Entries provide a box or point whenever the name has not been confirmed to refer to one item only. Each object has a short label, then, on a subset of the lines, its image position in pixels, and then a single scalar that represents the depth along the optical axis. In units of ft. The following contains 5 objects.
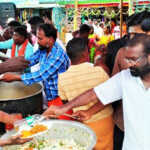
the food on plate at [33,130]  4.79
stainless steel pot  6.84
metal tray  5.03
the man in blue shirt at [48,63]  7.41
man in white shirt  4.22
